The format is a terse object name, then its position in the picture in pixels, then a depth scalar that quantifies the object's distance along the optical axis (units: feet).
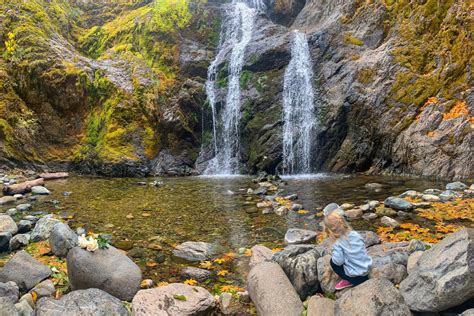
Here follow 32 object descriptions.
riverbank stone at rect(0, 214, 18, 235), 25.84
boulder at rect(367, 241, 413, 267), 16.40
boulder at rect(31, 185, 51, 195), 45.83
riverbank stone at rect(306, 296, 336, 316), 14.23
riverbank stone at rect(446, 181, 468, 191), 38.81
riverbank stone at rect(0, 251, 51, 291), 18.10
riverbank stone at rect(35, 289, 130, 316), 13.97
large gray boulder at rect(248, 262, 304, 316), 15.12
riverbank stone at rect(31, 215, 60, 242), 26.03
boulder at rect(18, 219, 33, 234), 27.99
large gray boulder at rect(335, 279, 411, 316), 12.66
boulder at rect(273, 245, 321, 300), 16.58
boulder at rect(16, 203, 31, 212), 35.91
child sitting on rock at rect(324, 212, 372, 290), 15.11
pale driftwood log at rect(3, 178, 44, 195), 44.78
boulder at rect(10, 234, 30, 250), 24.75
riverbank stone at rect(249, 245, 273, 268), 20.99
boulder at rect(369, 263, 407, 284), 15.40
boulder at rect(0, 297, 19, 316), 13.16
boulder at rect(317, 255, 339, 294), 16.01
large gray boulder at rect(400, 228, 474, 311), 12.58
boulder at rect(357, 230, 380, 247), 21.87
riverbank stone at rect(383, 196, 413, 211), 31.96
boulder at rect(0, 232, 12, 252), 23.95
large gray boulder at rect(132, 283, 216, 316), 15.27
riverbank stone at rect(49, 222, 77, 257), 22.59
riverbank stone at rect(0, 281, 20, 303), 15.67
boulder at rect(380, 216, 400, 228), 27.97
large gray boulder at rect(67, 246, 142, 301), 17.02
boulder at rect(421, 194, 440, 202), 34.68
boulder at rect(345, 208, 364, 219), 31.32
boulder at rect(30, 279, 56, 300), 17.38
